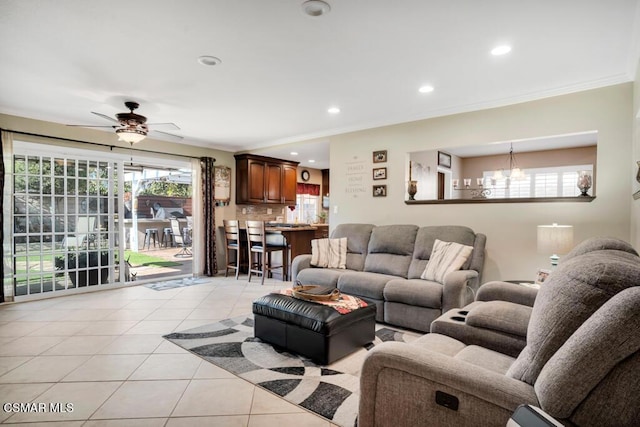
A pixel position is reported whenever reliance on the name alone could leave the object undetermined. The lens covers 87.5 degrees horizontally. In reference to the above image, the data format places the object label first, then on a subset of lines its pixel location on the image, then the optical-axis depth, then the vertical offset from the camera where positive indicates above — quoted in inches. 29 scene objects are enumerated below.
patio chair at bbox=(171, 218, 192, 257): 335.1 -33.1
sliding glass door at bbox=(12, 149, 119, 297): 176.6 -9.5
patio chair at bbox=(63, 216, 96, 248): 192.5 -15.8
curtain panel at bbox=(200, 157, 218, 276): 246.2 -4.8
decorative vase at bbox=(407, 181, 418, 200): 178.2 +9.5
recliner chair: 35.0 -20.8
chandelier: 234.5 +21.1
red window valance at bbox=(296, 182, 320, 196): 344.8 +18.7
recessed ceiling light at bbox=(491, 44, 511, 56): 102.3 +48.7
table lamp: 115.3 -11.6
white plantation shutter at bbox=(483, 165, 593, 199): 246.5 +17.7
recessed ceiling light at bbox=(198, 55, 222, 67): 109.5 +48.9
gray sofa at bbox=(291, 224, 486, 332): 126.9 -30.5
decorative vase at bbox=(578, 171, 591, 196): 130.0 +9.5
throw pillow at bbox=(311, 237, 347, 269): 171.9 -24.3
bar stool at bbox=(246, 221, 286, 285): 221.0 -27.6
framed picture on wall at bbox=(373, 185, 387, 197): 185.8 +8.9
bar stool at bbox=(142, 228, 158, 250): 346.0 -30.7
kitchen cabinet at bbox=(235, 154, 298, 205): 266.2 +22.2
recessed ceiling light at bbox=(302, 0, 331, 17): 80.5 +48.9
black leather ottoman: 101.9 -39.4
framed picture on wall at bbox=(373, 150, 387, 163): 185.2 +28.0
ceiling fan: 150.4 +36.7
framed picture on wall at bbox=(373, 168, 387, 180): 185.5 +18.6
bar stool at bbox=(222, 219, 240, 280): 240.8 -25.5
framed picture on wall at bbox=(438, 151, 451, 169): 260.1 +37.4
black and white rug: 83.2 -48.8
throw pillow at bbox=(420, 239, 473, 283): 136.0 -22.2
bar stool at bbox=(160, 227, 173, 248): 357.7 -33.6
